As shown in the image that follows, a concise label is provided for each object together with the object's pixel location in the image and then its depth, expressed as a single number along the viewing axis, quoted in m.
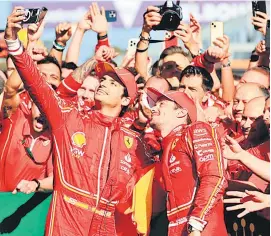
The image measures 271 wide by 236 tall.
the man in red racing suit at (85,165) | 12.15
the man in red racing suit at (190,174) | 11.03
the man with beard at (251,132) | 12.99
